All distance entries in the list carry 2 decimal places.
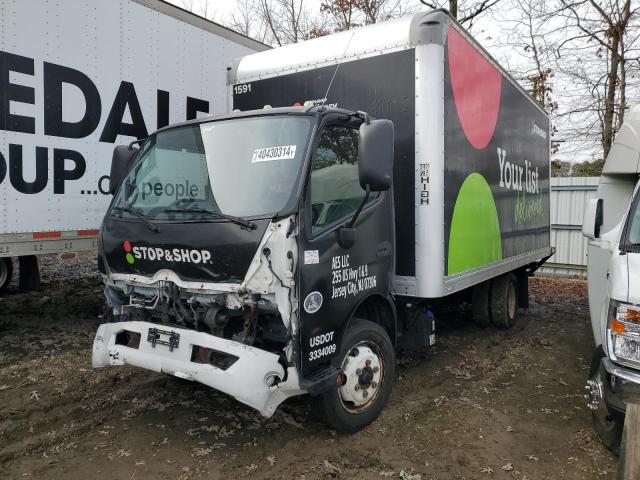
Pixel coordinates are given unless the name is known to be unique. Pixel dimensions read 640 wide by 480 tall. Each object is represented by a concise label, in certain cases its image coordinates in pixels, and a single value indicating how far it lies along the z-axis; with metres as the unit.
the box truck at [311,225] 3.27
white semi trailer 5.27
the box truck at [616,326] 3.12
